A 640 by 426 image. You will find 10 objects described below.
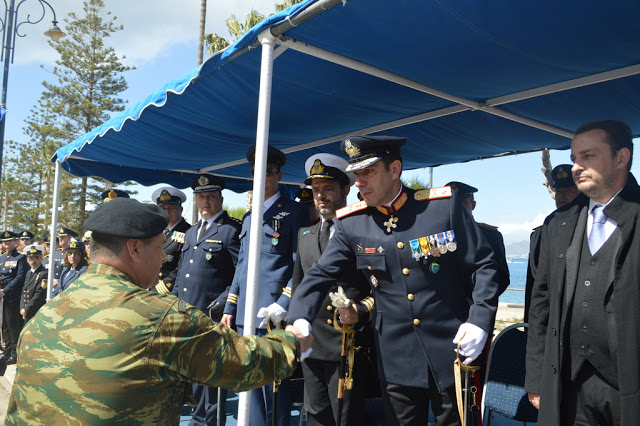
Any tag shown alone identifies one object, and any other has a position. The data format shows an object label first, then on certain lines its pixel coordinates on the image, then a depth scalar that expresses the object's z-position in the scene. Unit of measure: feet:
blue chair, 10.53
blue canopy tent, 8.98
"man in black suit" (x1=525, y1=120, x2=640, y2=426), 6.40
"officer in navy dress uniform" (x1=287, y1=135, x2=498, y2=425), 8.27
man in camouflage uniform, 5.38
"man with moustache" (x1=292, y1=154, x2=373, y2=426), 10.16
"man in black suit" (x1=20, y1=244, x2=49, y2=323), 29.96
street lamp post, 28.30
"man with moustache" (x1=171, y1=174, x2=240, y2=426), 14.92
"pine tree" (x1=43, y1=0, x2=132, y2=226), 114.62
